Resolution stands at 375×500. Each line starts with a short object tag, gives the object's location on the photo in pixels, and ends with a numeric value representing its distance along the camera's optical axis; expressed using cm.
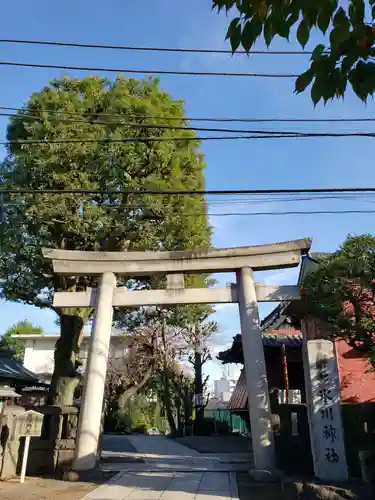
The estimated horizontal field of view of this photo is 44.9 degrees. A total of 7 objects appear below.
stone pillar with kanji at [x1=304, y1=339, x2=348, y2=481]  826
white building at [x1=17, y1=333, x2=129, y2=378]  3769
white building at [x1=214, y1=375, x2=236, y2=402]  4880
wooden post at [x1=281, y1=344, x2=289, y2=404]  1485
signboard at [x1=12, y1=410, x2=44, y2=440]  981
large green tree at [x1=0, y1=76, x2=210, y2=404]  1278
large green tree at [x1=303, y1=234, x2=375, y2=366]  897
